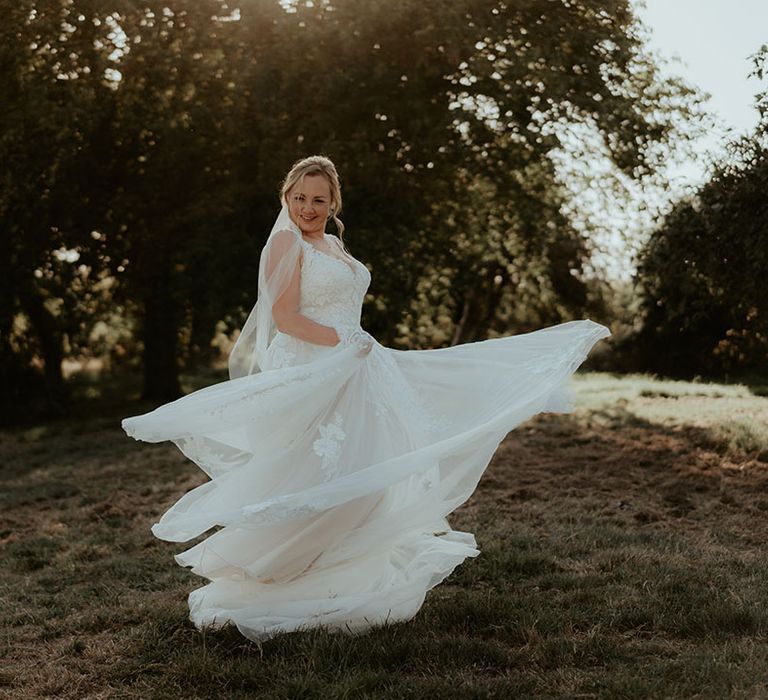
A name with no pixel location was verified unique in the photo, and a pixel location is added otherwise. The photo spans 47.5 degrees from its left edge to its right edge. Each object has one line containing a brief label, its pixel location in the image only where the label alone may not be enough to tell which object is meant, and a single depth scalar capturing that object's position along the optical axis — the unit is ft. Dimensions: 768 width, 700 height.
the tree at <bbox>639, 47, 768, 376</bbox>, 30.83
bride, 15.39
